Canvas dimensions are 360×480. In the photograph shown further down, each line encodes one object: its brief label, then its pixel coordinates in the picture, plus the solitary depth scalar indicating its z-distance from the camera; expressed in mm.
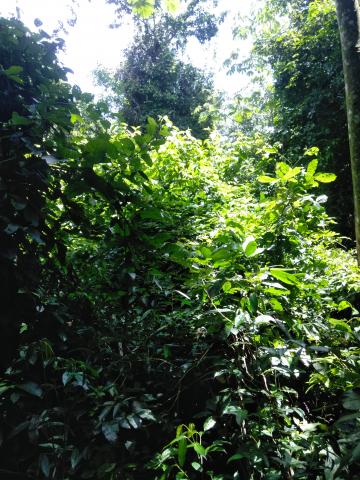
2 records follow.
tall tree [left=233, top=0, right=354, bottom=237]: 6555
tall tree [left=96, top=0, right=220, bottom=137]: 11828
